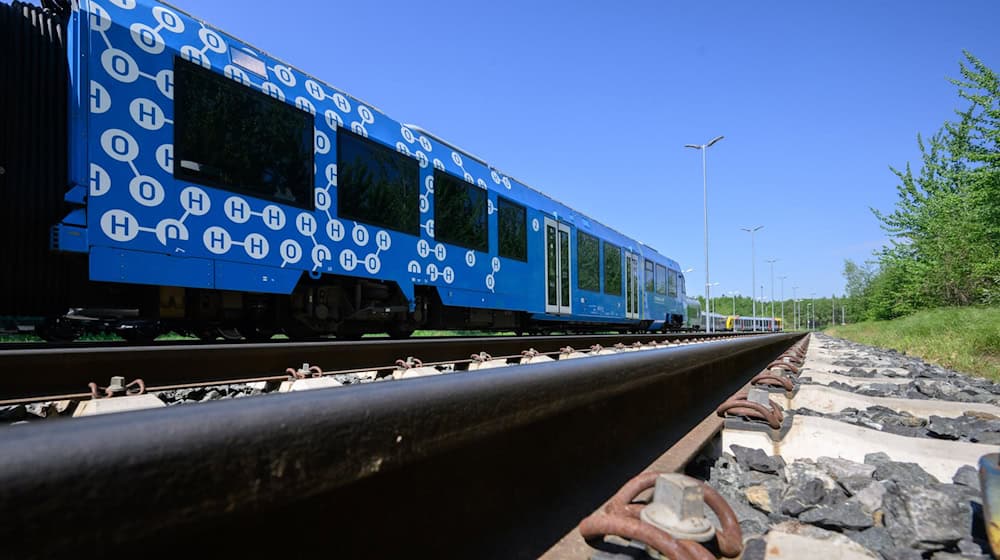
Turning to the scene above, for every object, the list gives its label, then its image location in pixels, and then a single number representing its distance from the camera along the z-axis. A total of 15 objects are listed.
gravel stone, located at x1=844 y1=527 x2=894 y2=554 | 1.39
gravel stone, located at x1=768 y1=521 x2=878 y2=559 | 1.28
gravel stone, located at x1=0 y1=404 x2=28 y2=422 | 2.53
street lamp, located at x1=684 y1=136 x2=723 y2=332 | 34.63
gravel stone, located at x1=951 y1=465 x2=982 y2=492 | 1.72
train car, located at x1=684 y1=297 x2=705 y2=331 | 27.58
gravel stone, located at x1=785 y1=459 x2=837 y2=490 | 1.79
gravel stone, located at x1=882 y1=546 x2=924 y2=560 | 1.31
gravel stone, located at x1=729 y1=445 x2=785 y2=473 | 1.94
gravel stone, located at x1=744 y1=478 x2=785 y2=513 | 1.67
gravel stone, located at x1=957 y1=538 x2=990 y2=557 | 1.32
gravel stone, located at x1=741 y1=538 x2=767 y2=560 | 1.24
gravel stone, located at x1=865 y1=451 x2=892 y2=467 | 1.99
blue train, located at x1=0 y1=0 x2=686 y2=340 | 4.12
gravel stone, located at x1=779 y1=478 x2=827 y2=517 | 1.59
